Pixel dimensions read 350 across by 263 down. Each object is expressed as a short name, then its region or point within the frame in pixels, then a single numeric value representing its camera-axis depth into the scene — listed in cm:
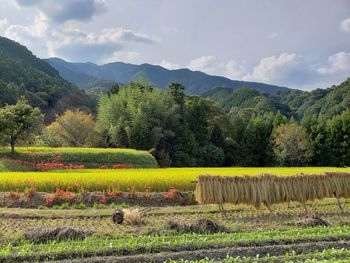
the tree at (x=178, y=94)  6644
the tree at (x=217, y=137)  7094
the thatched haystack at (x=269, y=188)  1853
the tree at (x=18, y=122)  3716
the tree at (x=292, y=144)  6500
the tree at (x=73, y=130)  5834
